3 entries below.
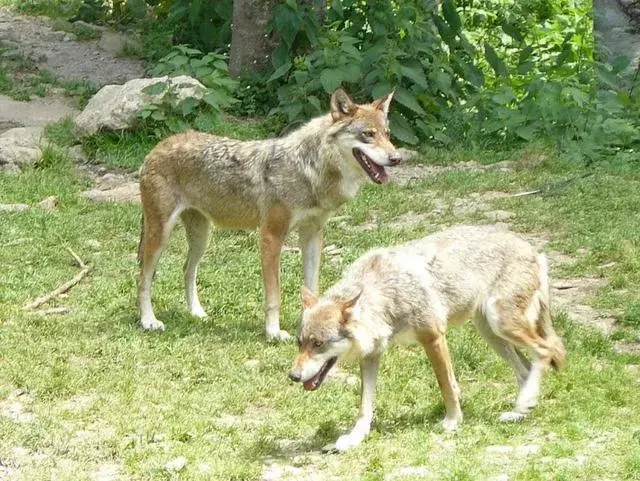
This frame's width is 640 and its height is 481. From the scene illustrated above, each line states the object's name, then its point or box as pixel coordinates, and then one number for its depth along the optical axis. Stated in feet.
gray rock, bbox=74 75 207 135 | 50.83
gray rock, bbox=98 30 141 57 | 67.14
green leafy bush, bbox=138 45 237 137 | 50.60
